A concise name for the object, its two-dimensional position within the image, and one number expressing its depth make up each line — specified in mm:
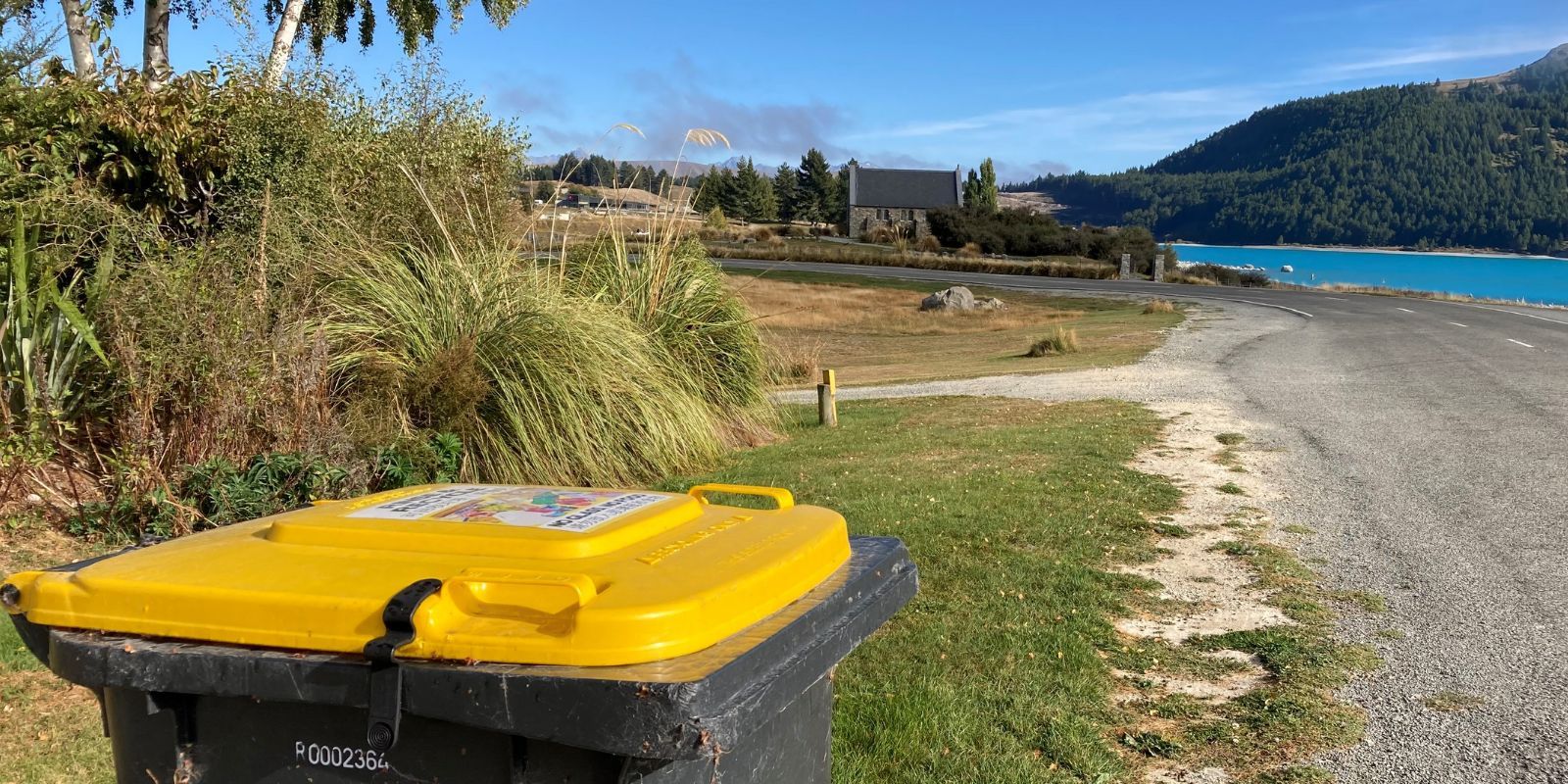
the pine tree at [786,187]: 106125
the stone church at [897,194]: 100500
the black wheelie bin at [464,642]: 1756
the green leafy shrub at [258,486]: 6105
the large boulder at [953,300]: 36375
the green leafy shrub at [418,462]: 6918
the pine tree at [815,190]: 104500
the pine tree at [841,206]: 105312
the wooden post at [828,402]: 11781
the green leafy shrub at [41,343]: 6109
